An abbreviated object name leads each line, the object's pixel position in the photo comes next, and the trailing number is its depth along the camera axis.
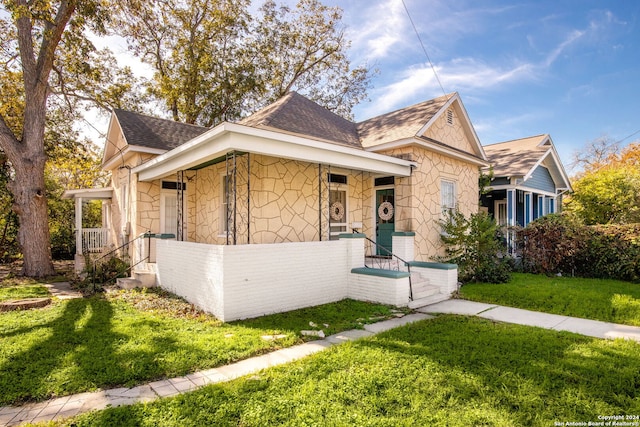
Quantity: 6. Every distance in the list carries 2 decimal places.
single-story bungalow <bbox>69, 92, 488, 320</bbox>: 6.30
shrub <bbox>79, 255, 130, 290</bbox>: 9.66
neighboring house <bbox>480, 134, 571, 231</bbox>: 13.60
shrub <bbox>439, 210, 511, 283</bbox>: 9.21
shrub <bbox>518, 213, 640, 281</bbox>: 9.11
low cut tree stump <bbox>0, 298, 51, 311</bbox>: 6.96
